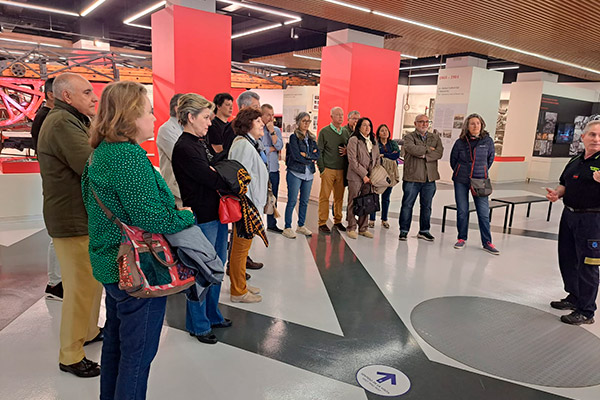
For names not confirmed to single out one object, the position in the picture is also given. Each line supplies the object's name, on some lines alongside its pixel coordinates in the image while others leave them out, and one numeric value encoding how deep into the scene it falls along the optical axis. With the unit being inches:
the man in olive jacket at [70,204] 83.9
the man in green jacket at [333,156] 212.8
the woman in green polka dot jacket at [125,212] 58.0
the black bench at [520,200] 247.6
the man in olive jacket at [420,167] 201.8
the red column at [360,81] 291.6
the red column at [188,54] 212.4
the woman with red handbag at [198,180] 90.5
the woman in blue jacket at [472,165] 189.0
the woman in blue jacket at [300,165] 203.8
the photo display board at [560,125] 482.9
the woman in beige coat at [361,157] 201.3
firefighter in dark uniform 121.3
